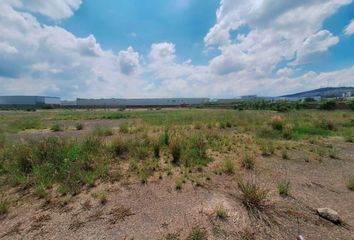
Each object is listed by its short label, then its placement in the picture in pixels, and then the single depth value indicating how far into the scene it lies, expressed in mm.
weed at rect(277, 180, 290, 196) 4173
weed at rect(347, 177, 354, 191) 4494
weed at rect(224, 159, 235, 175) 5445
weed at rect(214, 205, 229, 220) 3326
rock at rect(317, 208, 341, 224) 3256
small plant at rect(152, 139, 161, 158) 6798
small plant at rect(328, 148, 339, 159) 7044
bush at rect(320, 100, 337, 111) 42222
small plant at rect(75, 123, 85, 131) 15481
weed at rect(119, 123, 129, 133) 12406
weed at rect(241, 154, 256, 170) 5893
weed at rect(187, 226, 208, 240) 2844
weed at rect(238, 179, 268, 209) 3656
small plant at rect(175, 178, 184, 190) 4453
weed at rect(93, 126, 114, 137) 11276
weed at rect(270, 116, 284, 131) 13116
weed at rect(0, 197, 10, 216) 3572
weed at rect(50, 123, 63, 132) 14883
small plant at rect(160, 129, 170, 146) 8070
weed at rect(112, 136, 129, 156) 6946
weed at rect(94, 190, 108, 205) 3869
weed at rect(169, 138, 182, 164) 6353
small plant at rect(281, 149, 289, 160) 6910
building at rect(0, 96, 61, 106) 114062
